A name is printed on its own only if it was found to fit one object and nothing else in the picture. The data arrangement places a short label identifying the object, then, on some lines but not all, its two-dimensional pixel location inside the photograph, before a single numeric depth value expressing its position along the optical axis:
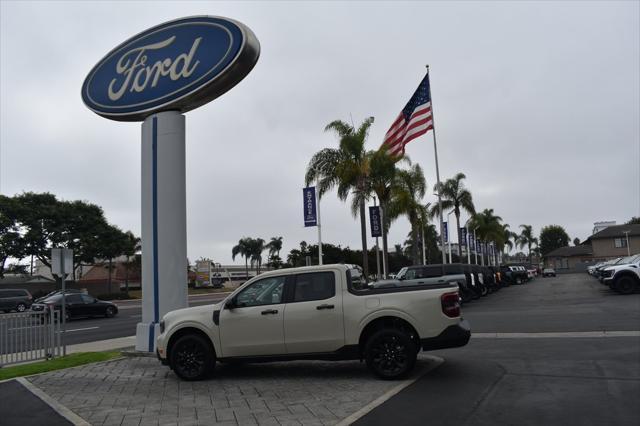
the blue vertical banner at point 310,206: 26.36
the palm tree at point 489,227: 73.75
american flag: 27.56
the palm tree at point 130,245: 58.16
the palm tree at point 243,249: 114.44
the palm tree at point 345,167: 30.30
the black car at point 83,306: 27.94
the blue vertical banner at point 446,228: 50.29
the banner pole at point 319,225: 26.39
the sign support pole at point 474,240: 68.89
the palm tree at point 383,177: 30.72
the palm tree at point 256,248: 114.19
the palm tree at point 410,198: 33.47
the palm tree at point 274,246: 115.50
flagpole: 33.97
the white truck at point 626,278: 23.75
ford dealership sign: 11.98
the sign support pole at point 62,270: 13.33
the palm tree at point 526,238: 139.12
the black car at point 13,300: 35.81
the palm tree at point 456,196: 53.09
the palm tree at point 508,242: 85.39
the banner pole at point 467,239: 58.36
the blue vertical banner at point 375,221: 31.22
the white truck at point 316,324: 8.16
